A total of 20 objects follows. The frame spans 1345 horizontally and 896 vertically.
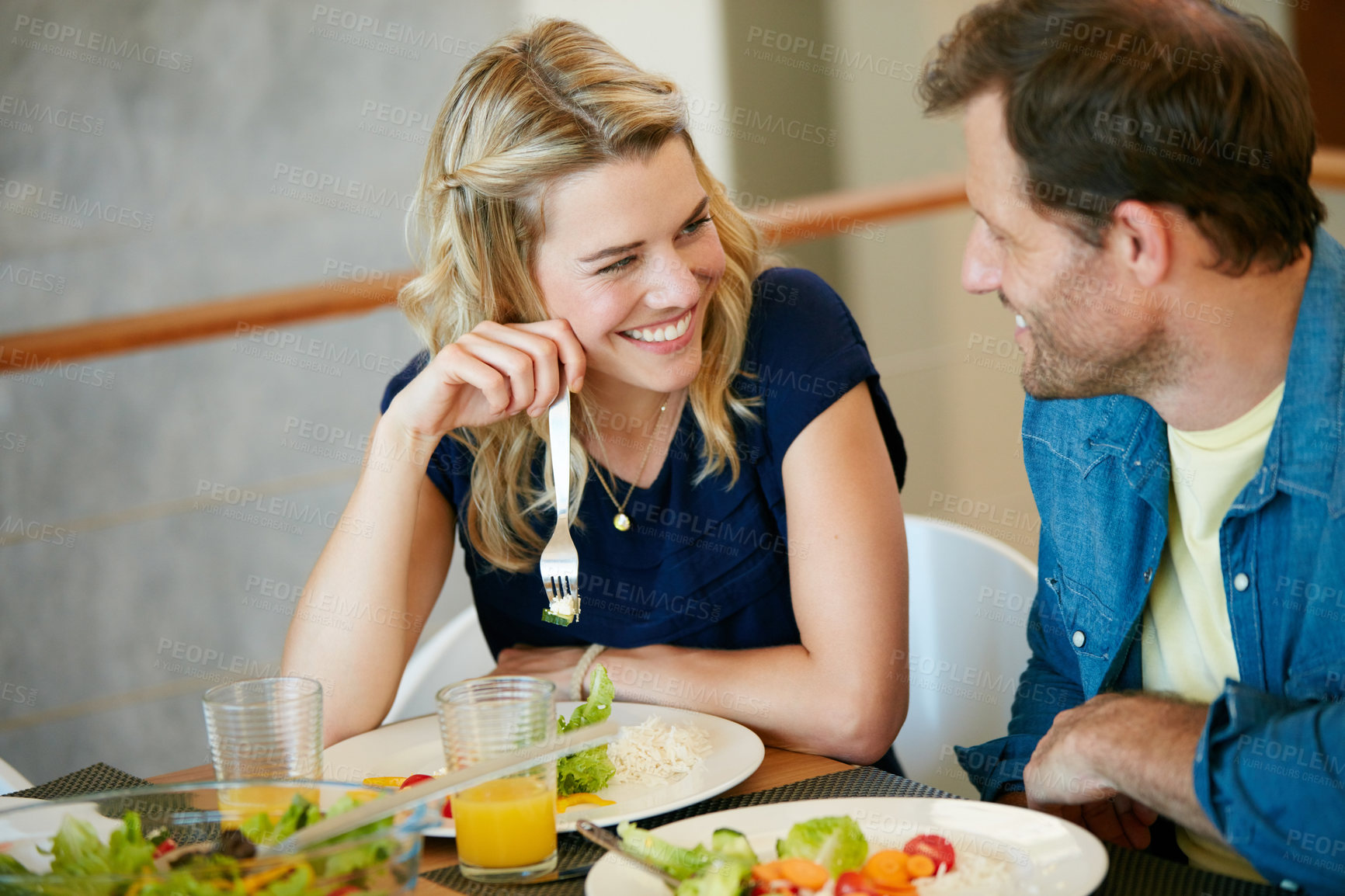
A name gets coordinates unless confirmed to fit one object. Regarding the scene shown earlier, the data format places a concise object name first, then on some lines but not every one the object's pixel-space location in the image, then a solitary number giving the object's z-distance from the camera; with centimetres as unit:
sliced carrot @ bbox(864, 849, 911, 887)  158
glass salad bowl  148
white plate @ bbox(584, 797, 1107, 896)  158
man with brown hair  167
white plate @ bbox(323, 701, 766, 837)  170
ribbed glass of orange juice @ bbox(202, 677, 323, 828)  168
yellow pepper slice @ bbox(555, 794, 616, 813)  172
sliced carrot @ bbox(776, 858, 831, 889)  157
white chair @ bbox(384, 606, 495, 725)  220
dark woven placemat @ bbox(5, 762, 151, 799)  181
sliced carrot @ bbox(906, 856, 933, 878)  159
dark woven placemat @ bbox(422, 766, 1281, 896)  158
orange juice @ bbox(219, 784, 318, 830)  159
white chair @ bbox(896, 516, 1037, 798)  214
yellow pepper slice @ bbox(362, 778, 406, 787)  177
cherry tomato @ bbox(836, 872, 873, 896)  157
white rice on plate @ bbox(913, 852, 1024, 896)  158
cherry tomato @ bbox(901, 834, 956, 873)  160
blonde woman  198
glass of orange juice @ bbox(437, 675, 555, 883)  163
